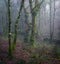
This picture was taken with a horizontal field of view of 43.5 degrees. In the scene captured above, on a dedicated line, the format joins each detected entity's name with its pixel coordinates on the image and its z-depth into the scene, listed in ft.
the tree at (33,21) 17.18
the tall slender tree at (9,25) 13.03
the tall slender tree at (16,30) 13.39
